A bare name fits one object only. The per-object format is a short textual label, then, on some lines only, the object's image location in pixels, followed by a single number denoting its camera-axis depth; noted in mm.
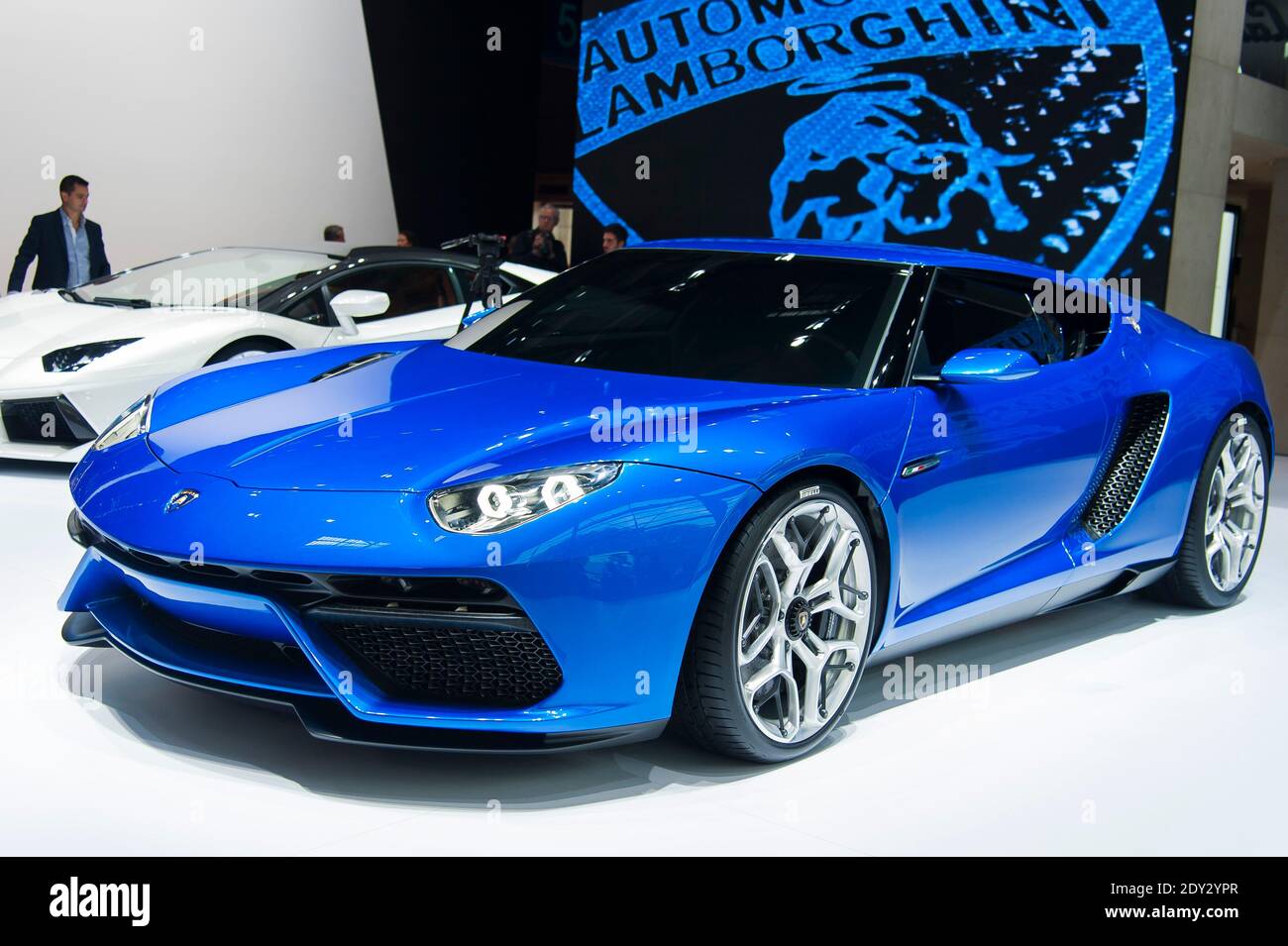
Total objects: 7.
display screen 9016
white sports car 5645
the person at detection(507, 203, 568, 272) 10234
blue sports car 2518
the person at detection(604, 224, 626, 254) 10609
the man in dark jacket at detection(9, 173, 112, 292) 9148
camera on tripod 5516
